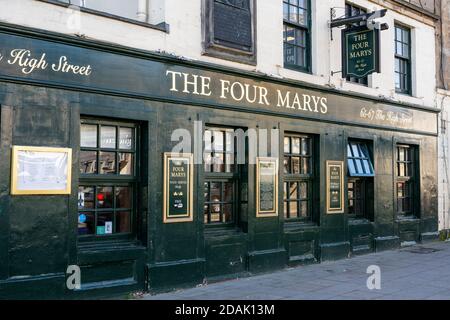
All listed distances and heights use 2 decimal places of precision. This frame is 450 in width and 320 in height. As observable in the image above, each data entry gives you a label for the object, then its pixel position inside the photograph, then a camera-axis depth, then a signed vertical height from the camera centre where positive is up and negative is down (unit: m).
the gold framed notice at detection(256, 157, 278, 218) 9.61 -0.06
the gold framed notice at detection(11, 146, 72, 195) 6.68 +0.20
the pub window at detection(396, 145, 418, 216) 13.70 +0.12
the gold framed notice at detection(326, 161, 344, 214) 11.07 -0.07
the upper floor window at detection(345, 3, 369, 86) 12.24 +4.19
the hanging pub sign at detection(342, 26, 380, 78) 11.07 +2.94
